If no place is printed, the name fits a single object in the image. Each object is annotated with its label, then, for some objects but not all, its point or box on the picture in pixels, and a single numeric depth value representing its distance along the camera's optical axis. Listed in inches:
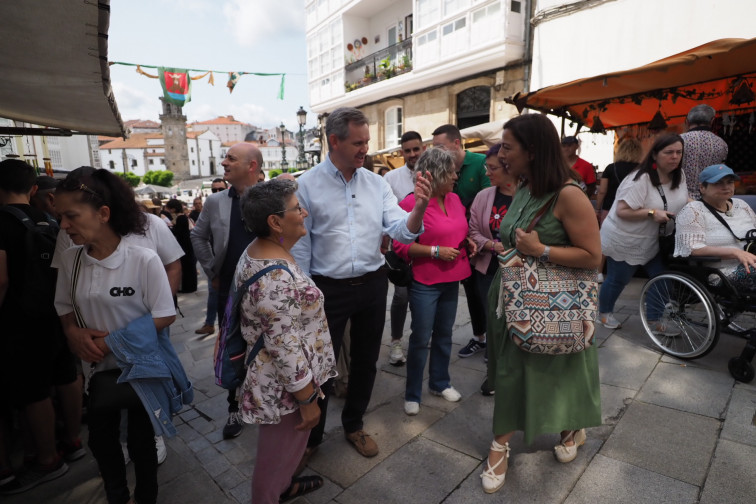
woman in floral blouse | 64.3
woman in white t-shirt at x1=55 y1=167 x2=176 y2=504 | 74.5
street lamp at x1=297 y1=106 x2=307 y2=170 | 724.7
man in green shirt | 141.9
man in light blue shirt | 93.3
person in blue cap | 128.9
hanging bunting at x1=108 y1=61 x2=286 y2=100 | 381.4
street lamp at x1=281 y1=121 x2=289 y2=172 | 866.8
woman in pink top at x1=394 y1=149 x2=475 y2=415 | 109.1
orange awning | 178.9
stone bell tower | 2751.0
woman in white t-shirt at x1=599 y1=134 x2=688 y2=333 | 143.8
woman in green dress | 77.3
